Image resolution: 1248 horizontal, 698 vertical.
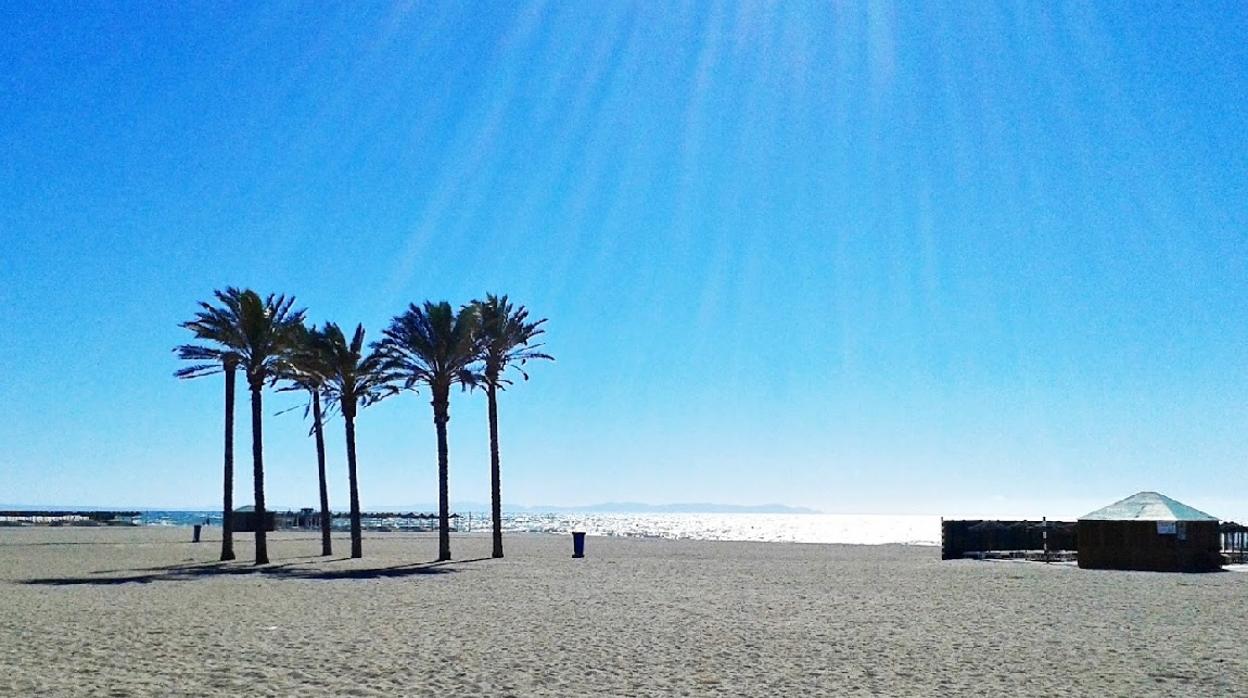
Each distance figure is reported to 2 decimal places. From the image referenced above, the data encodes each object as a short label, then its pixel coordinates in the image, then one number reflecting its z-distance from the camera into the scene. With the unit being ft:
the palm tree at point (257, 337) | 112.78
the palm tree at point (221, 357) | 112.68
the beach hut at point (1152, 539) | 109.91
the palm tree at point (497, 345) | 128.98
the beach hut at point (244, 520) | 223.71
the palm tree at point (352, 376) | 127.65
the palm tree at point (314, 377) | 122.11
